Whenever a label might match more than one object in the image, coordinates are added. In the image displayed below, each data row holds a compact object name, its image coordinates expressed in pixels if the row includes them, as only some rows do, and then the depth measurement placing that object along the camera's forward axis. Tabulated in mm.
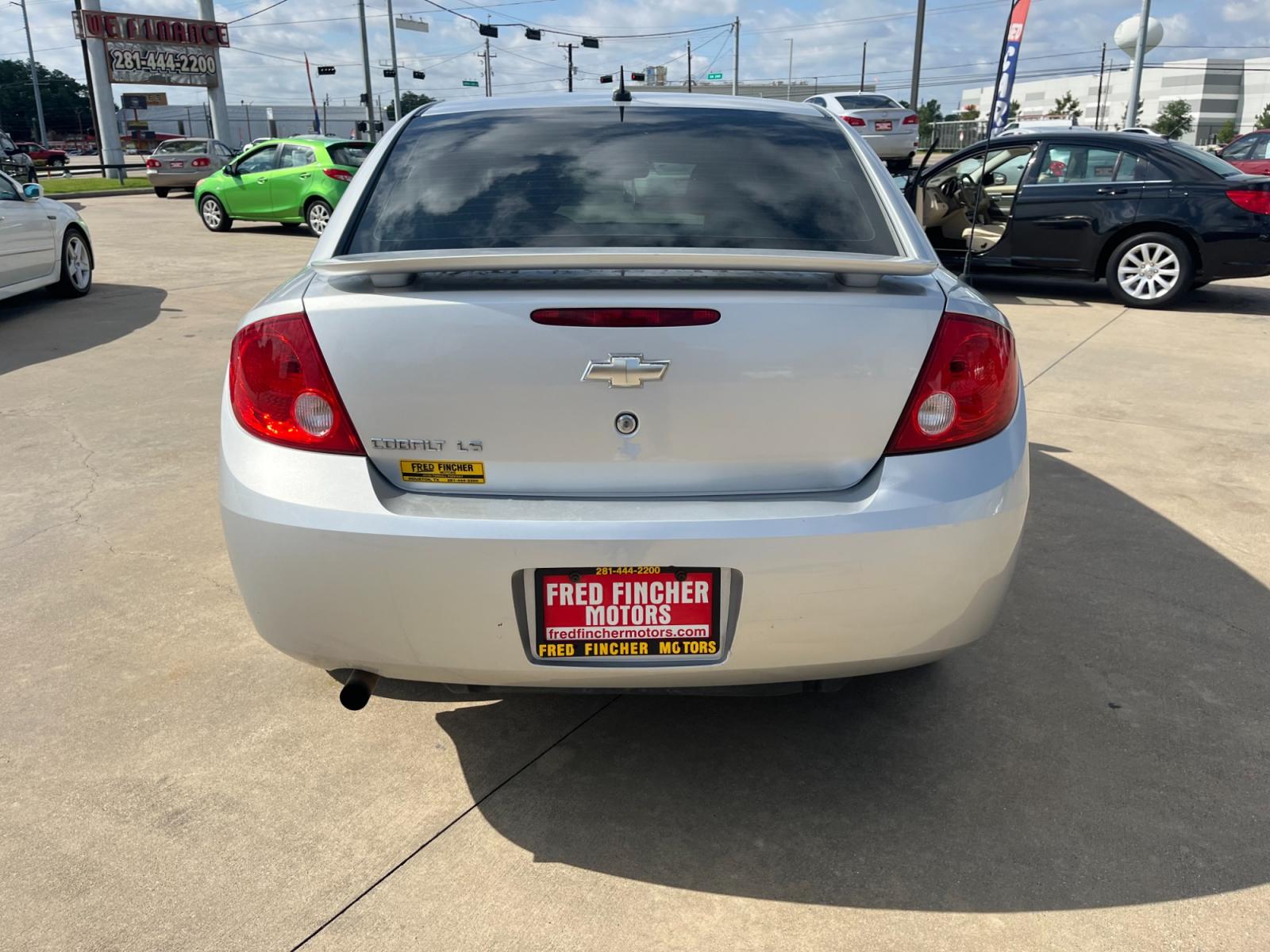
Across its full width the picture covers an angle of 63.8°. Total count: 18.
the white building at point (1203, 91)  111562
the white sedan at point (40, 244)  8180
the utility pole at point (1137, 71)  24938
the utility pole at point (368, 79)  37938
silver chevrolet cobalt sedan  2061
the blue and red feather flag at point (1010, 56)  14977
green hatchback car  14680
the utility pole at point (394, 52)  45344
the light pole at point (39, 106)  61894
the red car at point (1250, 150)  18216
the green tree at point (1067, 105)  115869
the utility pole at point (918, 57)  23578
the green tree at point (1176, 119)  92300
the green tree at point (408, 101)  61888
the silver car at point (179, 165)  24344
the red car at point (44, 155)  46312
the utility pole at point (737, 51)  68000
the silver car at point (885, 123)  21234
